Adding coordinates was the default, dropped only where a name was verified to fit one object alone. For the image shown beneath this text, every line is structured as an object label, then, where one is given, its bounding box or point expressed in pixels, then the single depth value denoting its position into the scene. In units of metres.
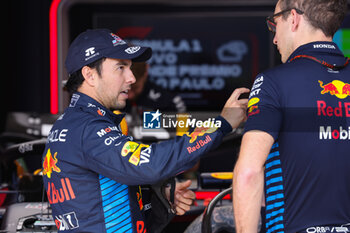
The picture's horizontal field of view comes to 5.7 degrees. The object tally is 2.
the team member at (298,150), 10.09
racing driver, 10.19
